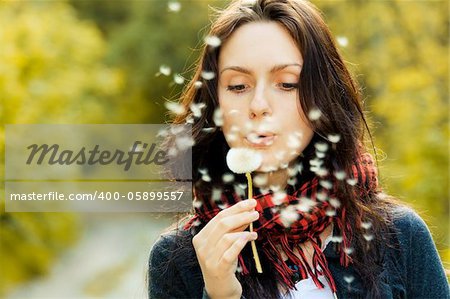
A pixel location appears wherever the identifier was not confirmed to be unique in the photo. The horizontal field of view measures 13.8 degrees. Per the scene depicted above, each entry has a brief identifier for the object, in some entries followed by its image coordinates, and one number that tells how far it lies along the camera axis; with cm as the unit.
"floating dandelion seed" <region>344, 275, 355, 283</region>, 227
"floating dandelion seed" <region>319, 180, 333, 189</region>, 231
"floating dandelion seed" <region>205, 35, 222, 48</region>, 230
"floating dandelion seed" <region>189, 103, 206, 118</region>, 235
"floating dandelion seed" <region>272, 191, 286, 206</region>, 229
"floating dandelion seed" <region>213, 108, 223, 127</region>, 229
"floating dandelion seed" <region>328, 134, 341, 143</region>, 231
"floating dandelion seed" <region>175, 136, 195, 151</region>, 237
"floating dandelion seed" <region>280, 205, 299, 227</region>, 228
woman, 225
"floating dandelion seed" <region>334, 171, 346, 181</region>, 232
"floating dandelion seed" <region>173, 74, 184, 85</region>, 236
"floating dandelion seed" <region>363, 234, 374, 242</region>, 229
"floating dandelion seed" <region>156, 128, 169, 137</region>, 243
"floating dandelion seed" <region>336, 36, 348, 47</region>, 241
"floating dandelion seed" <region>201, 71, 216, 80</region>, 231
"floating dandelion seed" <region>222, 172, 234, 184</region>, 235
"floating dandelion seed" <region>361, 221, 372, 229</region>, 230
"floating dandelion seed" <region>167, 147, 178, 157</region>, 240
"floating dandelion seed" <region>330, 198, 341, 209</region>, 230
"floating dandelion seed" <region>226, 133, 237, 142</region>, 226
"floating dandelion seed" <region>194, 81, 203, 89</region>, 234
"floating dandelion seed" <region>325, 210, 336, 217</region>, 229
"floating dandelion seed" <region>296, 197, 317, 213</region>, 228
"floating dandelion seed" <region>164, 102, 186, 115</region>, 240
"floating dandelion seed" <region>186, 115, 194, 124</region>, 237
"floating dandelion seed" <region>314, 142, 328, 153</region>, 232
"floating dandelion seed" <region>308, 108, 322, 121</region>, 227
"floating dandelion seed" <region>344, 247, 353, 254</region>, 228
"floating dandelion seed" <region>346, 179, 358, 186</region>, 231
